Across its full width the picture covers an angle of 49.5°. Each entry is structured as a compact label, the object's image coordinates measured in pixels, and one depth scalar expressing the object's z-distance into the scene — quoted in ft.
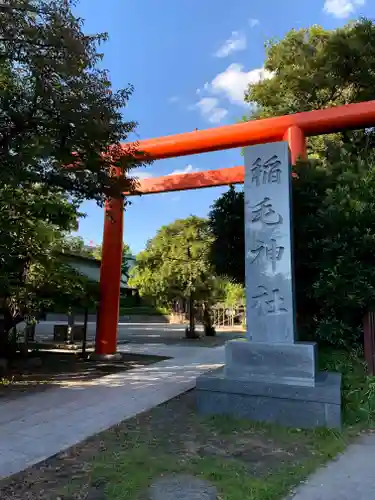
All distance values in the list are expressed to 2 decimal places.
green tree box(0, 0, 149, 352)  17.74
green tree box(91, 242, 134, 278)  108.63
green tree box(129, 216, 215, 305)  45.16
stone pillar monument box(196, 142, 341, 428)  14.49
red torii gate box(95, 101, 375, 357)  24.79
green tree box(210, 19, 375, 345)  16.93
